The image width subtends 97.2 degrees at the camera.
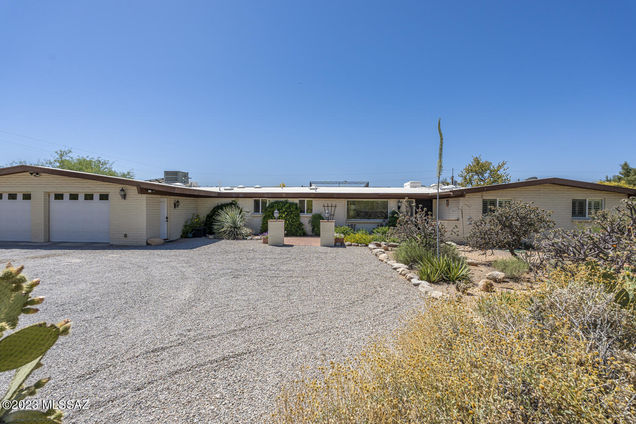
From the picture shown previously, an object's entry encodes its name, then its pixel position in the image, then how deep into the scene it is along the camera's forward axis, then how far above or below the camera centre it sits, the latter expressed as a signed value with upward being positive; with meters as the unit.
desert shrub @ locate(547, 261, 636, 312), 2.64 -0.80
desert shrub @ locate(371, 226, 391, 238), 14.85 -1.21
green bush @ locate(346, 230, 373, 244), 13.59 -1.45
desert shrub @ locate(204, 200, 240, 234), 16.47 -0.42
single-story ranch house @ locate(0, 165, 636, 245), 12.55 +0.26
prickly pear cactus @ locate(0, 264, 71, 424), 1.02 -0.50
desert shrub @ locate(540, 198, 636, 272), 3.85 -0.57
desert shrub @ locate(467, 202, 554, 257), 8.29 -0.52
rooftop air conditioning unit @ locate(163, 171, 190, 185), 20.19 +2.23
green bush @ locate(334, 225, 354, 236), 15.20 -1.19
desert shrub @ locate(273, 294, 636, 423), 1.58 -1.15
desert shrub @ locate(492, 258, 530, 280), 7.28 -1.57
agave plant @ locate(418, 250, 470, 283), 6.79 -1.54
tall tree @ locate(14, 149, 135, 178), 32.47 +5.31
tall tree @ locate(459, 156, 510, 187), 27.17 +3.55
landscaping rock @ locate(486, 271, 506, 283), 6.93 -1.68
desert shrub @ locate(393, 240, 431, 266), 8.37 -1.35
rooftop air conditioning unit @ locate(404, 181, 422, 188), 19.50 +1.72
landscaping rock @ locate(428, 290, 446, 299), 5.45 -1.70
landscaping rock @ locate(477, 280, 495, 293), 5.88 -1.65
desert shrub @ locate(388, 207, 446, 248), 8.88 -0.67
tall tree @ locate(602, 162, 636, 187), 25.56 +3.45
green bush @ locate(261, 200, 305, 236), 16.47 -0.46
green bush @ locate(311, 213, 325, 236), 16.52 -0.87
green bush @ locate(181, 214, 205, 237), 15.64 -1.01
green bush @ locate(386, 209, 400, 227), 16.00 -0.60
